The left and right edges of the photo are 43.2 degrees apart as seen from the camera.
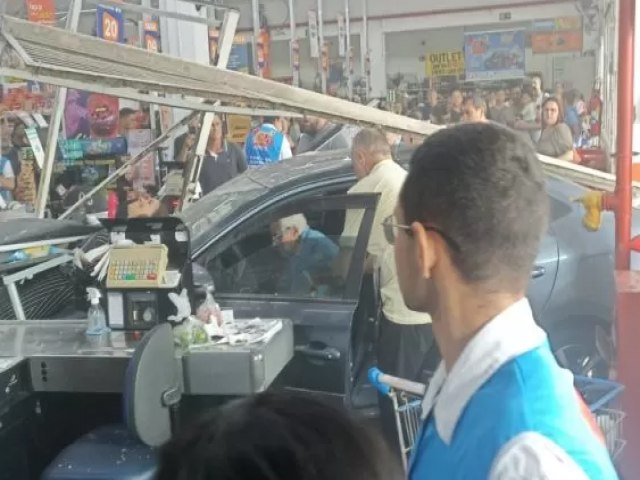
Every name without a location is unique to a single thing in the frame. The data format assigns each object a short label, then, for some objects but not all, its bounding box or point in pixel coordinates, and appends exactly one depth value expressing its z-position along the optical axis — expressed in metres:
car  3.48
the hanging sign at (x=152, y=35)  10.38
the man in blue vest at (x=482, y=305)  1.13
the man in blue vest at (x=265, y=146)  7.75
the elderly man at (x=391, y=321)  3.70
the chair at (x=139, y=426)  2.42
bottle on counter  2.97
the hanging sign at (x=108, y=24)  6.65
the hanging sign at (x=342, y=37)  16.77
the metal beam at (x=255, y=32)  15.84
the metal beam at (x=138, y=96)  2.21
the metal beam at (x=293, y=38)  15.11
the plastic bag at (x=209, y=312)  2.94
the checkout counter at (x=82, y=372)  2.67
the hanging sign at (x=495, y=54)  17.25
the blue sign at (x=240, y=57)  16.34
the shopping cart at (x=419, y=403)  2.42
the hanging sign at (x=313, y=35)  15.99
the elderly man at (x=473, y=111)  7.56
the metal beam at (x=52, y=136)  4.55
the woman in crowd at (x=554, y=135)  8.30
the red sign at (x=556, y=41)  16.77
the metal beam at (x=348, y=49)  15.89
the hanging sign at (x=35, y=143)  7.01
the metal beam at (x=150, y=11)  4.22
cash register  3.00
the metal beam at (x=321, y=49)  15.27
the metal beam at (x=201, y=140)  4.37
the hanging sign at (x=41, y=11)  9.76
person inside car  3.73
